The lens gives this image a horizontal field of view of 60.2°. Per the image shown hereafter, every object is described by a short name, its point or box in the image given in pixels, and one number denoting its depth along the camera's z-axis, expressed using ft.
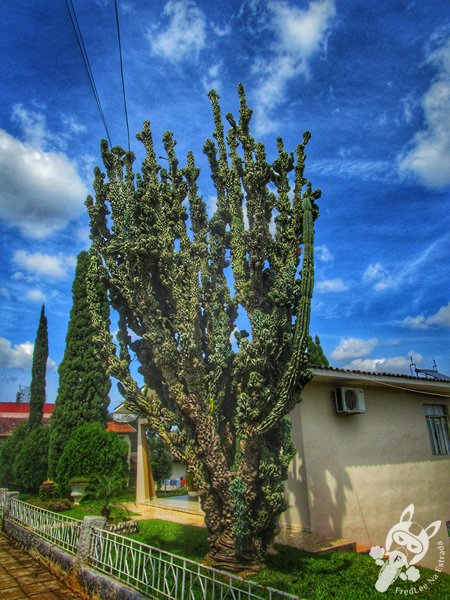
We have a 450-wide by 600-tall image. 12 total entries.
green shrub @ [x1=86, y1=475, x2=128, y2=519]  33.12
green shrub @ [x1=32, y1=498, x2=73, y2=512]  43.37
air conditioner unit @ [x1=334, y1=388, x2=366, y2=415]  32.73
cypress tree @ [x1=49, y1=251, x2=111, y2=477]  60.18
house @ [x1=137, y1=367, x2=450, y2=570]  30.48
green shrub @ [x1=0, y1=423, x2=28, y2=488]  71.00
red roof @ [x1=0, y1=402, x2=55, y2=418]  128.06
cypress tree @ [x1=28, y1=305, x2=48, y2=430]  75.36
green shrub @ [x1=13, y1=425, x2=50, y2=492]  60.80
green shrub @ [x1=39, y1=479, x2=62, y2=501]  49.32
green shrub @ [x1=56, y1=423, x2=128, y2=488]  46.24
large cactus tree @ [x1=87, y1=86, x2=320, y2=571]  19.86
